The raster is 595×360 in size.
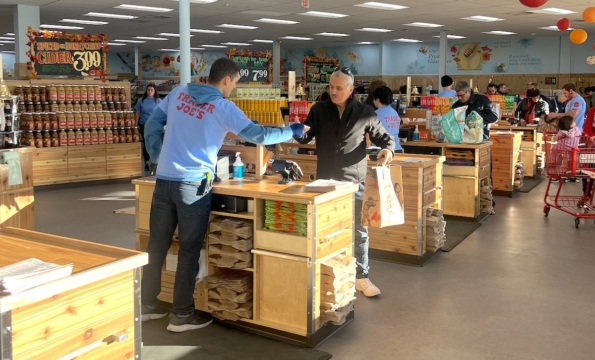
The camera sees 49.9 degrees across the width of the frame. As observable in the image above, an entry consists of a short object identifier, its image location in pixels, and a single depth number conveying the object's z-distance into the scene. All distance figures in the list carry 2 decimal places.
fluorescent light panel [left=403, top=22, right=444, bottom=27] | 17.50
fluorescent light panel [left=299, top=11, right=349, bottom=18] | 14.99
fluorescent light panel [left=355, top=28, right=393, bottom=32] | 19.16
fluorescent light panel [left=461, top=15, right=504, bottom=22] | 16.00
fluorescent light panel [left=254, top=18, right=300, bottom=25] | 16.45
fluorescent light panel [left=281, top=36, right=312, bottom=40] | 21.44
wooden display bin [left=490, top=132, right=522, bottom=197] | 9.24
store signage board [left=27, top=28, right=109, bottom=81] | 10.73
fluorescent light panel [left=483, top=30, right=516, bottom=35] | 19.69
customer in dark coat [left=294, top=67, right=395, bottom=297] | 4.51
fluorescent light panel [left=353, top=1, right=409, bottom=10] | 13.62
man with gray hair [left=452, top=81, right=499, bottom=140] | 7.89
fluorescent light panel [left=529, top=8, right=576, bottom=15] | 14.36
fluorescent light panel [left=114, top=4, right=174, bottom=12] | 13.60
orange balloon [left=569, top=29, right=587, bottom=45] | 12.38
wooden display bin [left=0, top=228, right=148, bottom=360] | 1.99
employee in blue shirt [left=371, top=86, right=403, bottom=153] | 6.43
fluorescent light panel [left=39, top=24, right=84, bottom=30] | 17.26
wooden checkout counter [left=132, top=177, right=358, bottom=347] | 3.92
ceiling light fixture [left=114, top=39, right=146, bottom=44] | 23.19
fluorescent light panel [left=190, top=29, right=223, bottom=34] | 19.27
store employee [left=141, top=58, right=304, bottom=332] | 3.95
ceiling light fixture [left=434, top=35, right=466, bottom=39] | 21.82
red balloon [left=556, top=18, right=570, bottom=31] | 11.52
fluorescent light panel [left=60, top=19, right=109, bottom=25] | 16.15
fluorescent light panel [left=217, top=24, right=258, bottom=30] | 17.84
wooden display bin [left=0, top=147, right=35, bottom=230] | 5.38
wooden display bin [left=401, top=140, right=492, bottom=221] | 7.57
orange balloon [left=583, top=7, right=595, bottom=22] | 9.85
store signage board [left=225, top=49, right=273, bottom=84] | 9.13
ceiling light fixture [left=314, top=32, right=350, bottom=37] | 20.61
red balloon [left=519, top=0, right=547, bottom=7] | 7.85
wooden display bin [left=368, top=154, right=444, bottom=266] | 5.85
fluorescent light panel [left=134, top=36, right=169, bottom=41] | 21.55
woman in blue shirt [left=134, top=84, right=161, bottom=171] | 12.08
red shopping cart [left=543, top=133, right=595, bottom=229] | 7.52
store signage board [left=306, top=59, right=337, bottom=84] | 12.33
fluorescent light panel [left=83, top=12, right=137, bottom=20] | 14.95
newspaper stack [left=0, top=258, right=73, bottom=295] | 1.95
